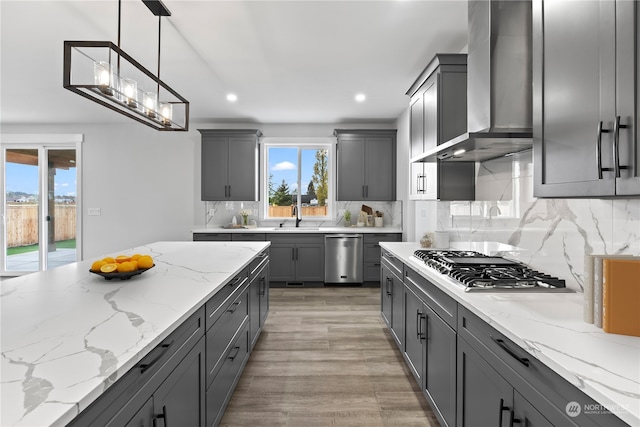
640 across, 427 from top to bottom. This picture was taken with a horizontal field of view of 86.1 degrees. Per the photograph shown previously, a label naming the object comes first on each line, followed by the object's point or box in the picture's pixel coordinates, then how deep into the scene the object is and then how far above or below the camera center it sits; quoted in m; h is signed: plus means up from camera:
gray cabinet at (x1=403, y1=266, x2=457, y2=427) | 1.78 -0.79
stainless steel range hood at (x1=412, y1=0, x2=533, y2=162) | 1.85 +0.77
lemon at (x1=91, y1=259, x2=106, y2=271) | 1.86 -0.29
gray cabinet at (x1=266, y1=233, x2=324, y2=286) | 5.50 -0.69
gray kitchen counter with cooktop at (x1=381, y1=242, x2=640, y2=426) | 0.79 -0.39
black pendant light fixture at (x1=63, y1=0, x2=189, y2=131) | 1.92 +0.84
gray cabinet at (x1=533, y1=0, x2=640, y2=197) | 1.01 +0.41
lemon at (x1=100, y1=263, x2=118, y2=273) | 1.80 -0.29
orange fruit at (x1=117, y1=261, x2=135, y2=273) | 1.84 -0.29
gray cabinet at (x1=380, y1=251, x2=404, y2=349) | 2.88 -0.76
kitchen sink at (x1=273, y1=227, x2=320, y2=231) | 5.61 -0.24
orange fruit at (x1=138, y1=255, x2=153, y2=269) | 1.95 -0.28
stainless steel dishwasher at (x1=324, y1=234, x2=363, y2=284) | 5.48 -0.69
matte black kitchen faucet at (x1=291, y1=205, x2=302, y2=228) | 6.04 +0.02
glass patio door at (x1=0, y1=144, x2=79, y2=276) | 6.13 +0.10
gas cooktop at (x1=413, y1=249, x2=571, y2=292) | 1.67 -0.32
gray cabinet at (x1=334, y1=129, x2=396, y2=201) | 5.77 +0.83
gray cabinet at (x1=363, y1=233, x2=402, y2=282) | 5.48 -0.59
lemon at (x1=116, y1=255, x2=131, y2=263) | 1.99 -0.27
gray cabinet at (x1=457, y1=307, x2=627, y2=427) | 0.92 -0.57
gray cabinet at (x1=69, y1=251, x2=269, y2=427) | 0.94 -0.62
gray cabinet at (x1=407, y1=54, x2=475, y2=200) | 2.73 +0.79
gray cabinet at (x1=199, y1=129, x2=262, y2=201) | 5.73 +0.85
